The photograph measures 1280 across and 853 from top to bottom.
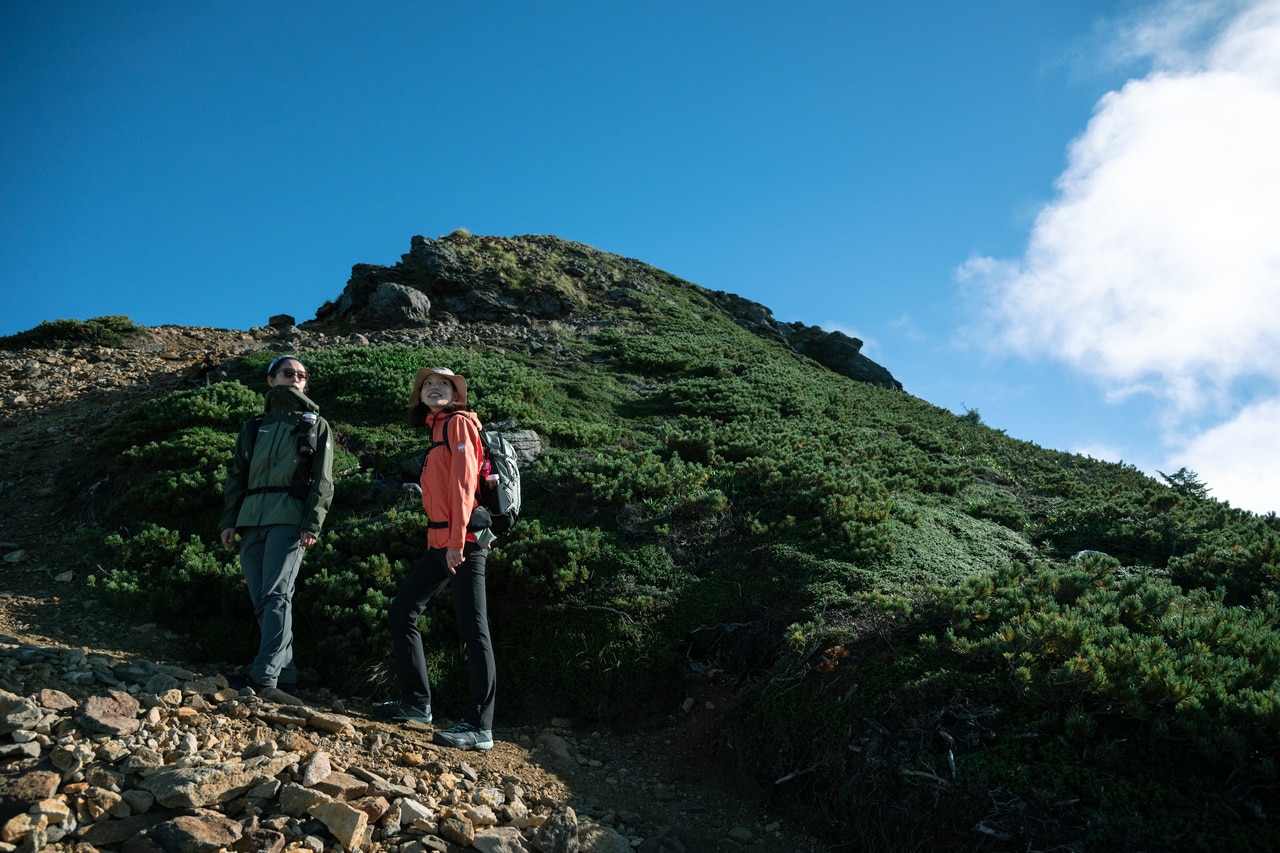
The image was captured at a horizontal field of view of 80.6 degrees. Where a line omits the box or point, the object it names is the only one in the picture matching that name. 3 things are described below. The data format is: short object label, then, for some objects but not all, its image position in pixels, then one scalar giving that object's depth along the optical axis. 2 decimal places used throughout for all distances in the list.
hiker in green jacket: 5.68
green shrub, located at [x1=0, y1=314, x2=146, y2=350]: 18.50
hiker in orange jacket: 5.23
